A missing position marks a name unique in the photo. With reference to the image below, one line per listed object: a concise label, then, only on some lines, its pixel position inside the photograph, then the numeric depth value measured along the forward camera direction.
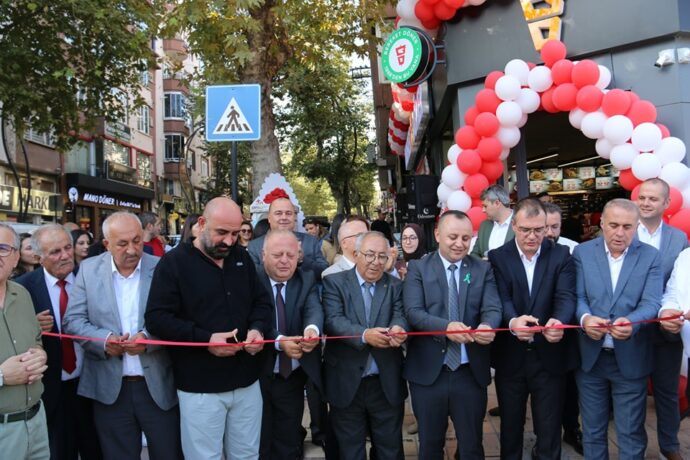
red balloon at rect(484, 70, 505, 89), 7.42
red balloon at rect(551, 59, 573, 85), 7.01
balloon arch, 6.30
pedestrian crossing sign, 5.97
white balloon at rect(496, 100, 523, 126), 7.22
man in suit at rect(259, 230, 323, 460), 4.05
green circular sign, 9.08
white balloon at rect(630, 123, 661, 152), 6.32
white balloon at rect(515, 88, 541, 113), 7.29
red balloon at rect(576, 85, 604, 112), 6.76
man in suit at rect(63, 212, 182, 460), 3.62
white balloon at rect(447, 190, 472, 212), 7.51
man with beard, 3.48
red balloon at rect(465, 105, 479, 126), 7.59
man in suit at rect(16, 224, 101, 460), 3.85
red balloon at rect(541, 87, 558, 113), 7.24
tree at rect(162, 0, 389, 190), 7.77
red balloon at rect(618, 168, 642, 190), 6.52
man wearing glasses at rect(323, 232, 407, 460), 3.95
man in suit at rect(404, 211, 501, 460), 3.88
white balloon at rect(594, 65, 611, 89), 7.06
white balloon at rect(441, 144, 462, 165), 7.68
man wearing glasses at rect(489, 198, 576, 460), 4.00
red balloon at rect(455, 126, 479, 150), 7.49
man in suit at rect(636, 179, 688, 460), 4.11
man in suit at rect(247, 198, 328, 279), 5.27
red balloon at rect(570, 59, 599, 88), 6.86
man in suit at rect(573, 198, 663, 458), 3.83
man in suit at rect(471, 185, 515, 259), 6.01
